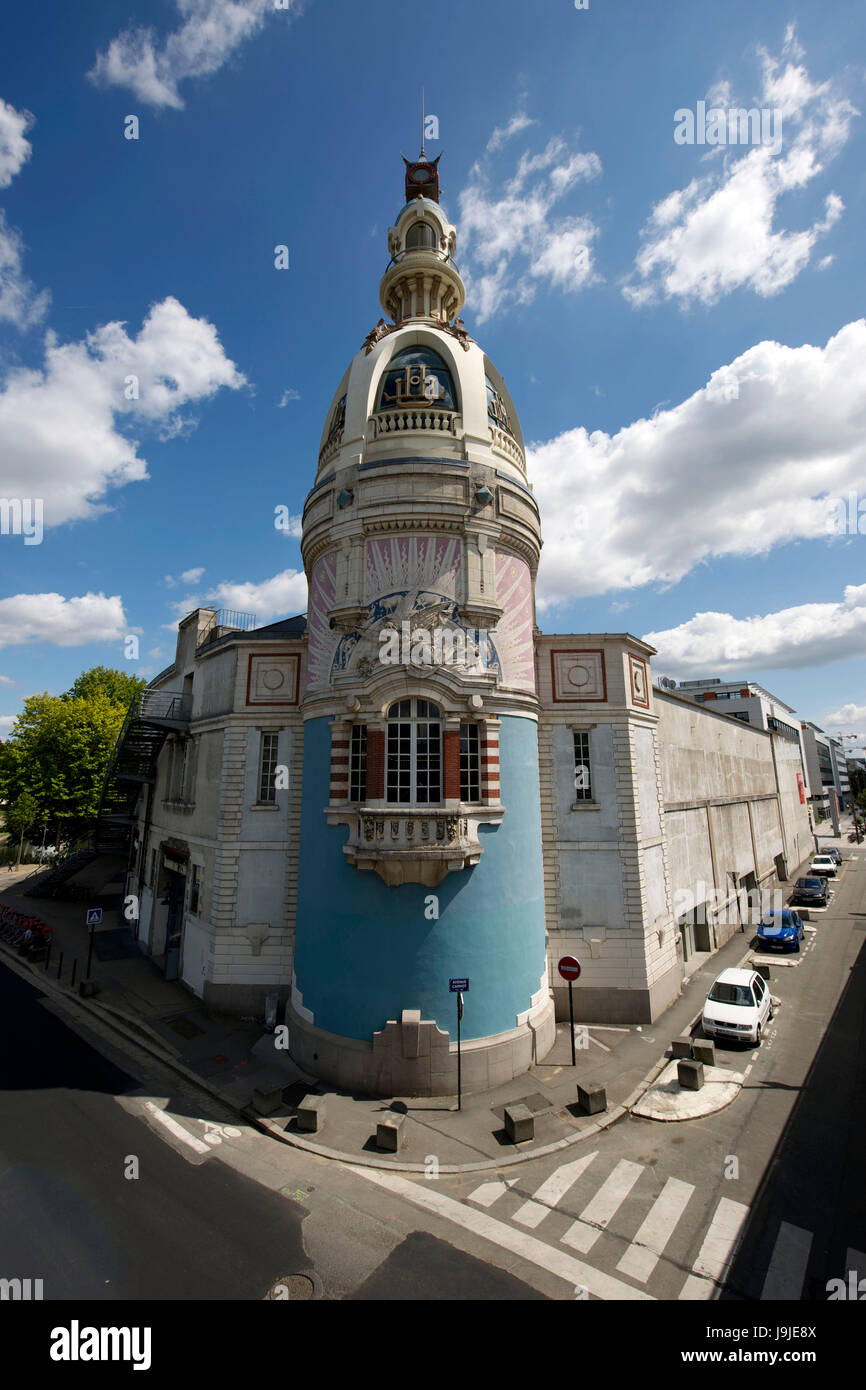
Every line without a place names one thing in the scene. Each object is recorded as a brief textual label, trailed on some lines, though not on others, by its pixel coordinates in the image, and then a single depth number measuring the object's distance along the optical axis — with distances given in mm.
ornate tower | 14922
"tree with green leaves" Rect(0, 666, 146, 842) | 43594
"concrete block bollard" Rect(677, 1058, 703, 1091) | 14711
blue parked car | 27031
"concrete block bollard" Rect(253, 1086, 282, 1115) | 13781
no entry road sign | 15868
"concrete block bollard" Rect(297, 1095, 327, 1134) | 13078
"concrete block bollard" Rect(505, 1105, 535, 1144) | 12594
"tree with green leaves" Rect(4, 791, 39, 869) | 44812
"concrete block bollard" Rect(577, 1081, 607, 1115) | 13570
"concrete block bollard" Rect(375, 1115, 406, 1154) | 12344
